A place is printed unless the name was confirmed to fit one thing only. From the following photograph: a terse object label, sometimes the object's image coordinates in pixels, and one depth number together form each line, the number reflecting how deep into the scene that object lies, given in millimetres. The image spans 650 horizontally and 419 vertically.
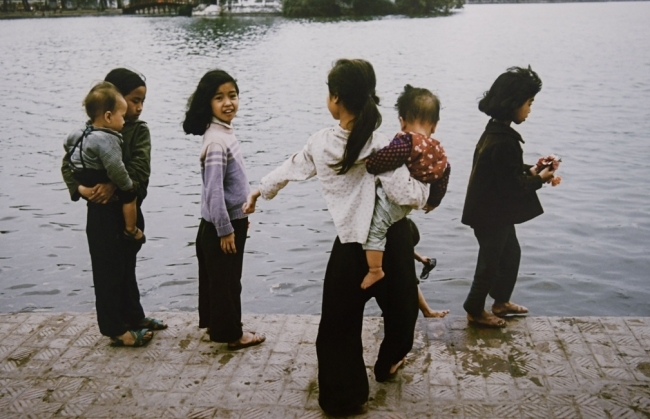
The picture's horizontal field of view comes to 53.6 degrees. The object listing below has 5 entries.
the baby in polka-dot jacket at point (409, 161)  3375
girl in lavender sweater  4137
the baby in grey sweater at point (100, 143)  4105
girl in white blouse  3367
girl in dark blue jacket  4348
